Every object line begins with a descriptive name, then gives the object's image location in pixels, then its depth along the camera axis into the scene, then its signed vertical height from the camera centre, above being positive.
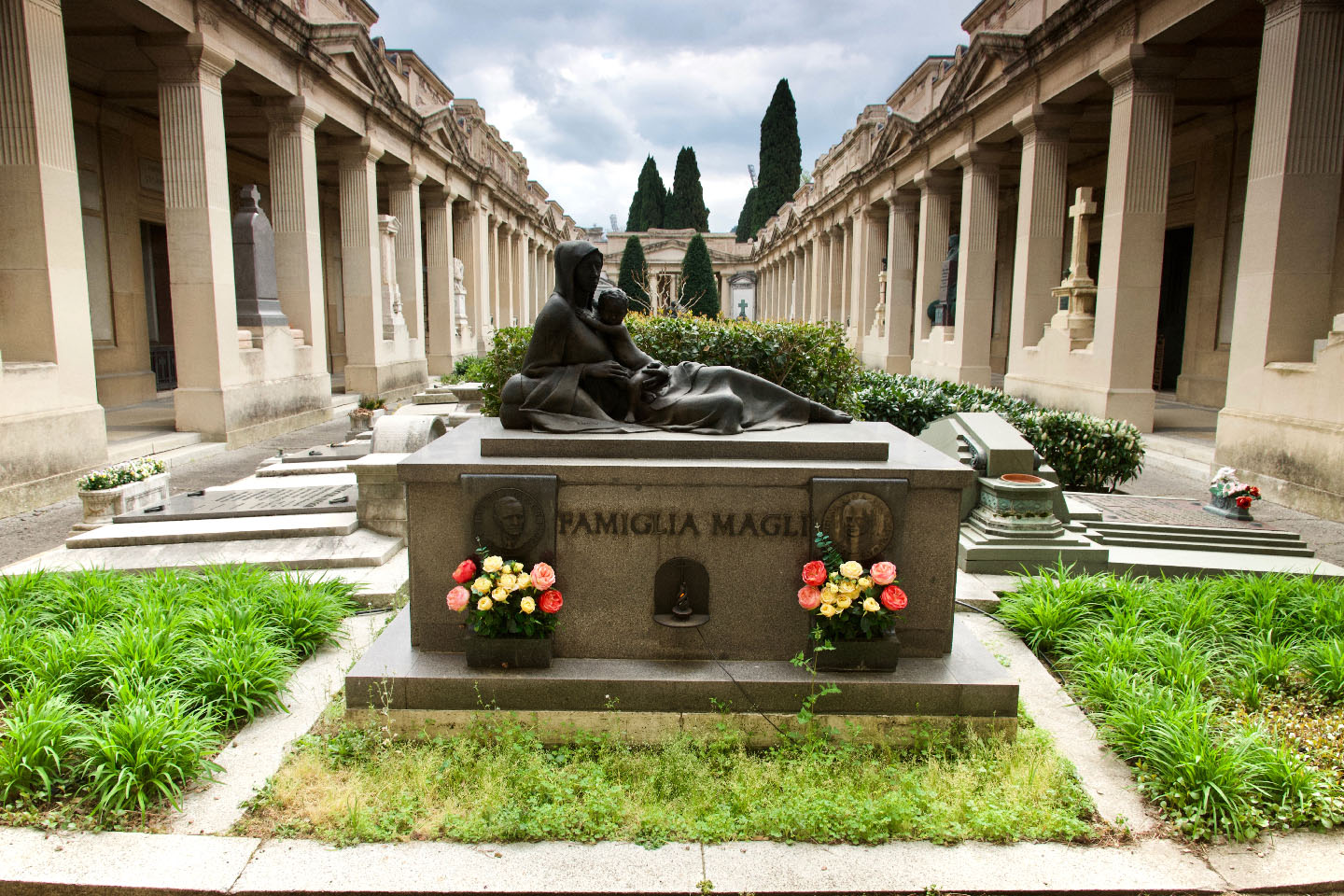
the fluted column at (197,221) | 12.64 +1.88
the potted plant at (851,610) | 4.22 -1.39
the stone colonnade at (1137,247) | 10.05 +2.03
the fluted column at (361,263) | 19.97 +1.94
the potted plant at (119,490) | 7.70 -1.45
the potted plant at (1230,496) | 8.10 -1.48
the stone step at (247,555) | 6.68 -1.80
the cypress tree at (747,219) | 75.62 +11.93
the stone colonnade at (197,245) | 9.49 +1.80
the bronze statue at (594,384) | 5.00 -0.25
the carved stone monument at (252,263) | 14.94 +1.44
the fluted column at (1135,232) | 13.88 +2.00
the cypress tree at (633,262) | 62.50 +6.36
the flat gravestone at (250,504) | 7.62 -1.61
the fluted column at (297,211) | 16.44 +2.67
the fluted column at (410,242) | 23.31 +2.89
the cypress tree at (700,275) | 58.72 +5.06
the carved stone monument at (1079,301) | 15.49 +0.91
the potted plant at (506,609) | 4.20 -1.40
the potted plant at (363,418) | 13.72 -1.29
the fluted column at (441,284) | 26.06 +1.88
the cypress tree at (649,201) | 81.38 +14.44
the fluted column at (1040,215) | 17.61 +2.89
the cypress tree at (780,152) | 65.06 +15.59
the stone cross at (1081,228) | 14.38 +2.20
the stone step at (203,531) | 7.17 -1.69
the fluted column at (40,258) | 9.23 +0.97
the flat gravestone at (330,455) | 10.53 -1.48
